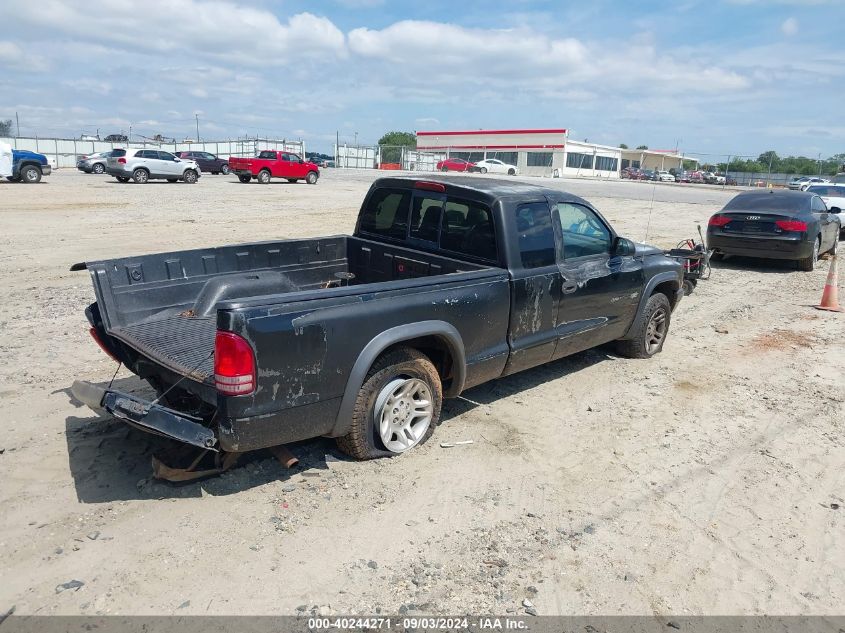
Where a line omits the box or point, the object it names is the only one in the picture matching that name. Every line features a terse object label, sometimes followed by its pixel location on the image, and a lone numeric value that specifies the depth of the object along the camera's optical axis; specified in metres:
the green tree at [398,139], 113.19
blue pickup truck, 25.44
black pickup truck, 3.60
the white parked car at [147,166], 28.77
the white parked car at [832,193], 17.80
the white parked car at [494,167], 51.88
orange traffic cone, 9.60
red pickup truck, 31.45
